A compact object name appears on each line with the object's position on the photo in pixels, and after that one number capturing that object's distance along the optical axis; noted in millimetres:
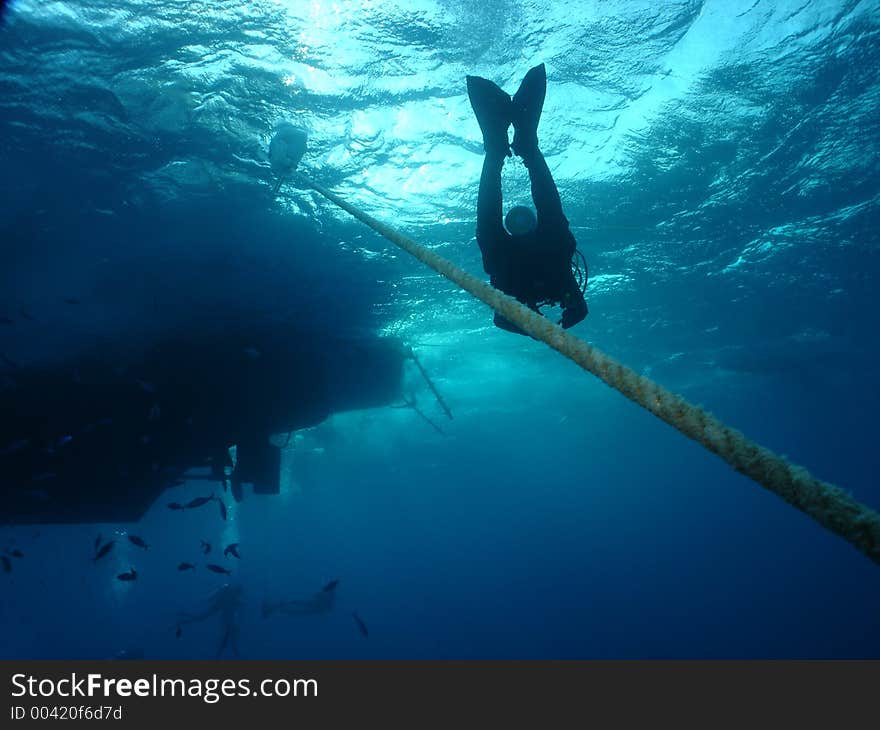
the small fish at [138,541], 10464
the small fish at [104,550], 9891
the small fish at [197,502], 10644
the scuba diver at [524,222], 5793
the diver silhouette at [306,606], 25156
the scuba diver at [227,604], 25019
